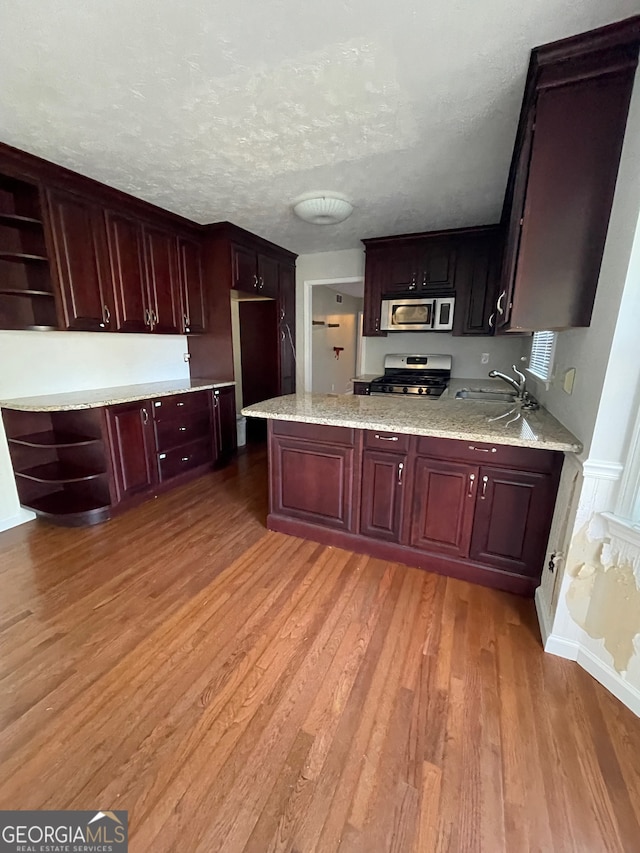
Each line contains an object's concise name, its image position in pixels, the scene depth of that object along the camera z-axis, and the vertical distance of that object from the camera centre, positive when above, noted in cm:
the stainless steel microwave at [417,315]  370 +27
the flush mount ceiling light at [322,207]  270 +100
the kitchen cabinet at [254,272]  372 +72
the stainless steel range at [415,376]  369 -40
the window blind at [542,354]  244 -9
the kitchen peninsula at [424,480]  184 -81
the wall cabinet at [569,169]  135 +70
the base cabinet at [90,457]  266 -96
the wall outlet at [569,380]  179 -19
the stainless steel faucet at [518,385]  225 -28
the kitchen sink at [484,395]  324 -49
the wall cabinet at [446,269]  355 +74
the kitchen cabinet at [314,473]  228 -88
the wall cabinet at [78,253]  238 +61
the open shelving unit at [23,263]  236 +49
